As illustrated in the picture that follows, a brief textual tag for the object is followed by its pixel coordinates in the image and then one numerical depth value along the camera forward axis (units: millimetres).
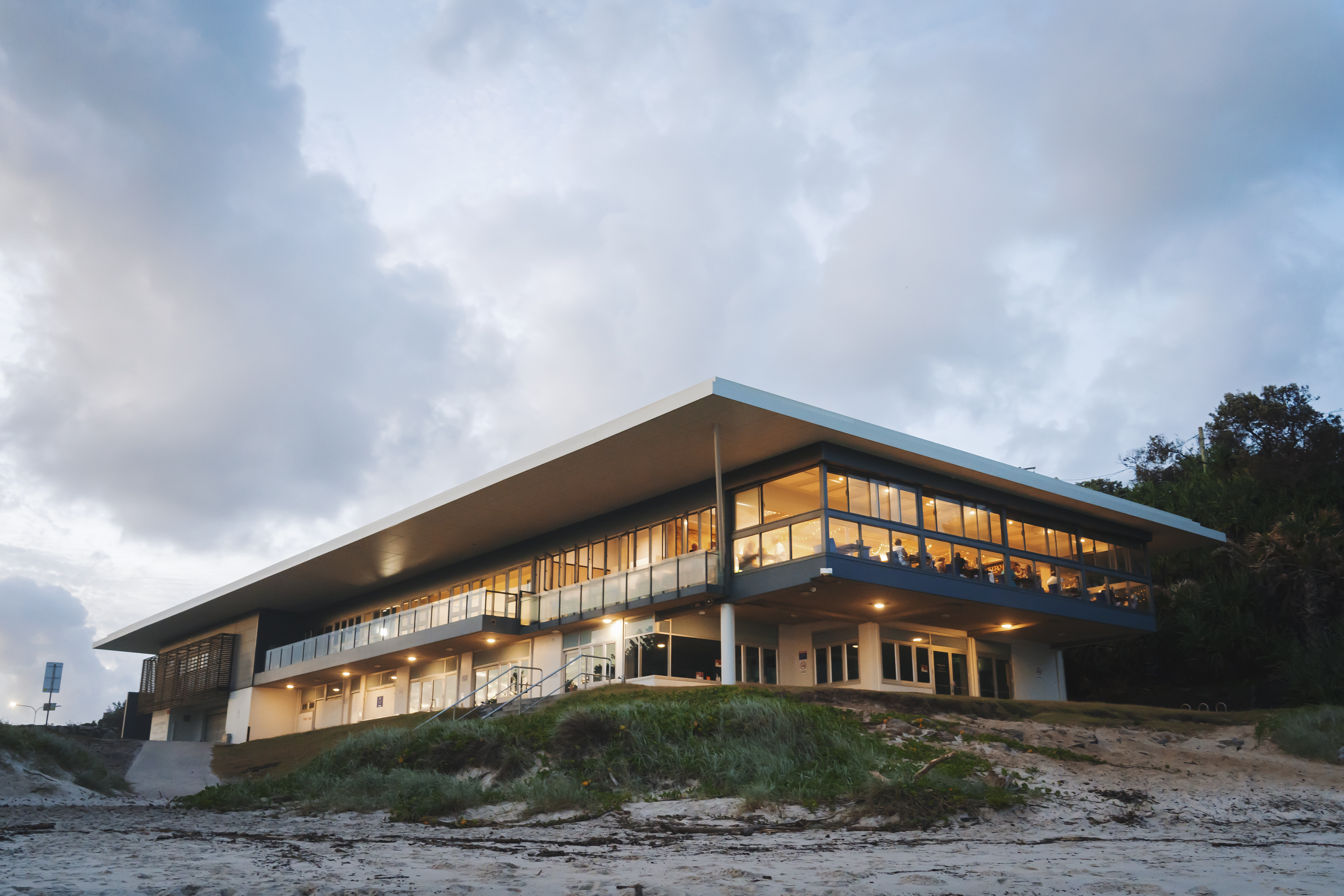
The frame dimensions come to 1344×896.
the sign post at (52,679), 35938
